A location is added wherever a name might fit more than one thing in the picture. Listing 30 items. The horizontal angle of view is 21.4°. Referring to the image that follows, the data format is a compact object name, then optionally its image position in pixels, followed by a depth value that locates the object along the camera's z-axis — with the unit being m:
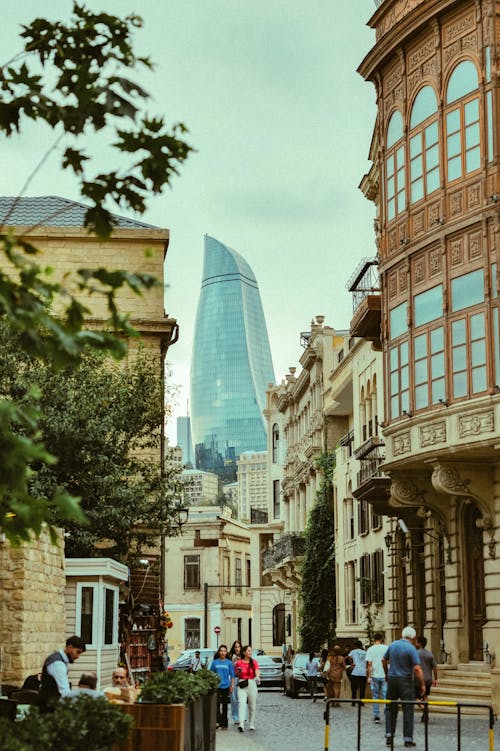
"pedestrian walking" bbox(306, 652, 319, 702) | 41.88
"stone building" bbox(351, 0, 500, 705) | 28.00
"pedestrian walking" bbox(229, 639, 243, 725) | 28.52
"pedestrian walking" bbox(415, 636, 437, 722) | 23.81
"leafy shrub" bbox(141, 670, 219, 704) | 12.90
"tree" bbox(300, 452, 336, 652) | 57.12
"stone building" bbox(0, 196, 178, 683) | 24.48
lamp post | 85.93
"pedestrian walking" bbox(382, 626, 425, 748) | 20.77
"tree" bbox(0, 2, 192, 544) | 6.61
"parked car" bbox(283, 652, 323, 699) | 43.56
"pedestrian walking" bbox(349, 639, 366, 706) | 32.06
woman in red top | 27.25
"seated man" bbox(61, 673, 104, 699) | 14.69
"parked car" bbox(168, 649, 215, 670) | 51.34
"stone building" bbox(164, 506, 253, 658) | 90.81
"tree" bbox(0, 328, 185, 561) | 32.94
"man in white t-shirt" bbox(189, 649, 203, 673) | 45.59
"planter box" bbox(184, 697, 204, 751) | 13.21
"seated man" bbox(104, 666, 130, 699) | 17.19
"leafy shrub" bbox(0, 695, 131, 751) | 7.97
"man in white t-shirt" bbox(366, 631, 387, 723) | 27.42
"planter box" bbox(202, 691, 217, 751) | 15.71
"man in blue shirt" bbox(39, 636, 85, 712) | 14.27
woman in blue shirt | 27.44
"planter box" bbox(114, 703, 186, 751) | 12.23
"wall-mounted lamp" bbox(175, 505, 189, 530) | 35.62
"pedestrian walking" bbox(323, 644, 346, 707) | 32.16
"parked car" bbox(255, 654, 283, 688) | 49.41
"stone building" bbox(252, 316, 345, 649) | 63.53
